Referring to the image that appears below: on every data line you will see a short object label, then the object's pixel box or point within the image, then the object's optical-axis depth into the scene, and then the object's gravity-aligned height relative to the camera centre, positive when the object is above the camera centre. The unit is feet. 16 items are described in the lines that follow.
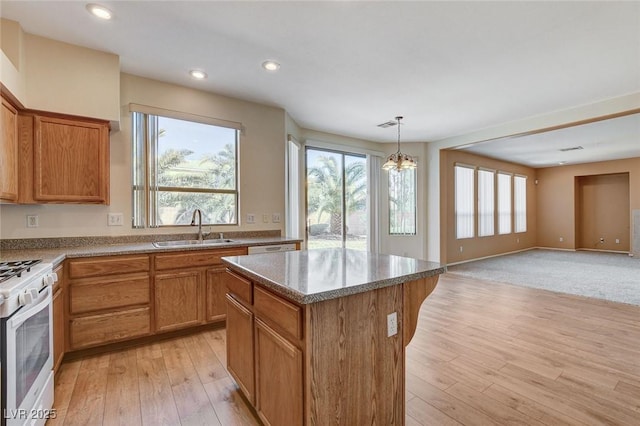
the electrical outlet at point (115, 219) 9.88 -0.13
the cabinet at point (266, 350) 4.41 -2.42
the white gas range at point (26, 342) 4.40 -2.16
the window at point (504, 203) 26.91 +0.81
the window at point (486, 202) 24.57 +0.83
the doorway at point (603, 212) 27.73 -0.13
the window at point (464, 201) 22.13 +0.86
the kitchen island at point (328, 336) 4.28 -2.01
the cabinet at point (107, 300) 8.00 -2.42
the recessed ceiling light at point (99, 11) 7.02 +5.00
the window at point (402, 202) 20.81 +0.75
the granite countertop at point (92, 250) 7.36 -1.00
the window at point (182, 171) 10.53 +1.69
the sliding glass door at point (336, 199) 17.53 +0.87
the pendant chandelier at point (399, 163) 13.20 +2.24
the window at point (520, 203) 28.94 +0.88
